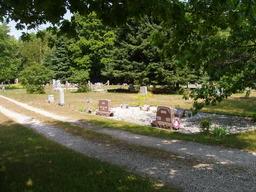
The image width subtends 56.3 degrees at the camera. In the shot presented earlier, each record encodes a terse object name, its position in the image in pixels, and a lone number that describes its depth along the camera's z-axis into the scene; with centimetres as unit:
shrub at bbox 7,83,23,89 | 5141
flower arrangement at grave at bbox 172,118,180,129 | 1001
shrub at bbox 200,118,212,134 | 923
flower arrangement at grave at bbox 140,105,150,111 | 1611
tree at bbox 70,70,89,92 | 3372
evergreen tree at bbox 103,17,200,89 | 2795
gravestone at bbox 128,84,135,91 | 3525
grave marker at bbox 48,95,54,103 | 2081
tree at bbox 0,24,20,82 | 4530
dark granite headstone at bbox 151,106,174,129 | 1017
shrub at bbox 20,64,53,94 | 3106
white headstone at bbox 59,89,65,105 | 1870
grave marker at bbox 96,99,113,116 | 1409
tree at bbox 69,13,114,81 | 4925
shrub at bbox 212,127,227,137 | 868
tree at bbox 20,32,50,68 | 6956
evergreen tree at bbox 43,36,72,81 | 5420
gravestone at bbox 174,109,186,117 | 1348
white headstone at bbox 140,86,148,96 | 2603
